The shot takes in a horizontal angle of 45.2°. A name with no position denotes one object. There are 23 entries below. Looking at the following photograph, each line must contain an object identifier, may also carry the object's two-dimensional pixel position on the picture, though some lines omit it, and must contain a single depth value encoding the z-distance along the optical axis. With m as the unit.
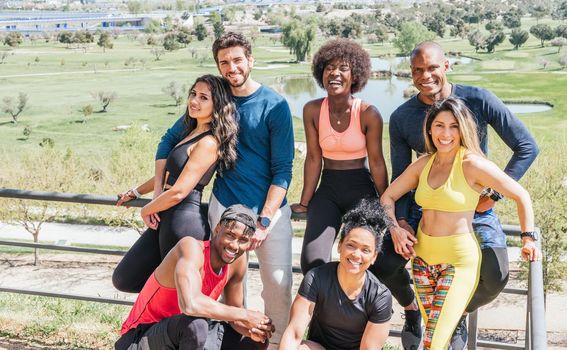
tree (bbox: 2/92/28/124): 80.19
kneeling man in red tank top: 3.37
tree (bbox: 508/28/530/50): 118.12
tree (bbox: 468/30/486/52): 119.94
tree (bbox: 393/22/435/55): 115.88
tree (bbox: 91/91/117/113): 86.38
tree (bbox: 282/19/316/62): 121.12
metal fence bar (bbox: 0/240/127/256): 4.81
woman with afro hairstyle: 3.79
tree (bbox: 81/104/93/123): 79.88
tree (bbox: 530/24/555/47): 118.56
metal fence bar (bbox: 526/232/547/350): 2.26
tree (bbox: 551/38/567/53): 115.38
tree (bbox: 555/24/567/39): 118.12
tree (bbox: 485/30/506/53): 118.73
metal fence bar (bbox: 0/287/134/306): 4.75
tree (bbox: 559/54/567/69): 102.31
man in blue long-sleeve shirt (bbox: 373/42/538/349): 3.48
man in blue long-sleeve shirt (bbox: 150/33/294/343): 3.80
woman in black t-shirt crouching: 3.35
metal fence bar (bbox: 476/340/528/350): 4.57
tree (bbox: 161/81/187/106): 89.24
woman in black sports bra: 3.73
